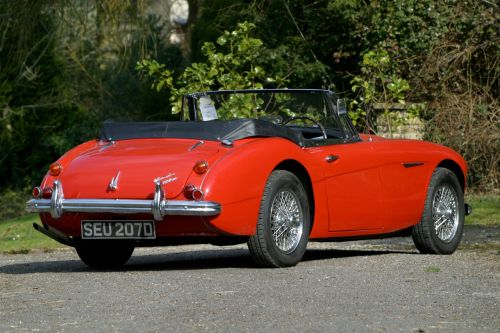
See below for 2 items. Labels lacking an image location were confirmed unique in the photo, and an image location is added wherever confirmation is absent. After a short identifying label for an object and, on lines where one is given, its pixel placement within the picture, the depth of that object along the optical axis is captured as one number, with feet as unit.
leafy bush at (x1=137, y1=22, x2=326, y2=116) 109.74
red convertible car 49.31
